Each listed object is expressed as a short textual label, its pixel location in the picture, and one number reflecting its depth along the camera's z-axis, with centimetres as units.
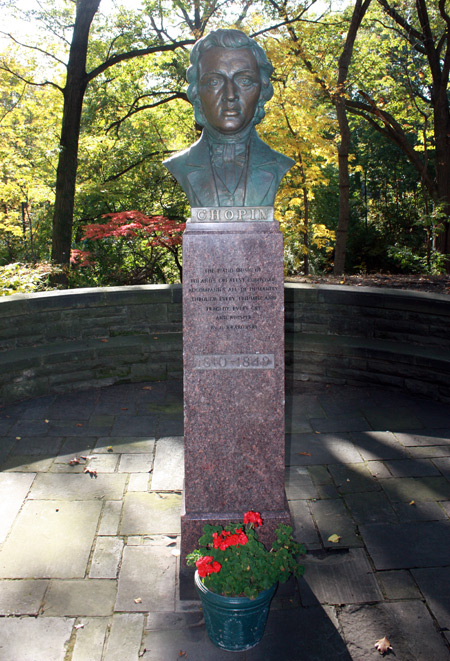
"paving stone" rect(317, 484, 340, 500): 466
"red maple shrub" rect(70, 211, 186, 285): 1102
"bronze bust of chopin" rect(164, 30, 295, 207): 337
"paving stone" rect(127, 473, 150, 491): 478
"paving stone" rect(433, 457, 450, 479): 495
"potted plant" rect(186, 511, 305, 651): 300
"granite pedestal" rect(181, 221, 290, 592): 341
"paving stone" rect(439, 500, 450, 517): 441
